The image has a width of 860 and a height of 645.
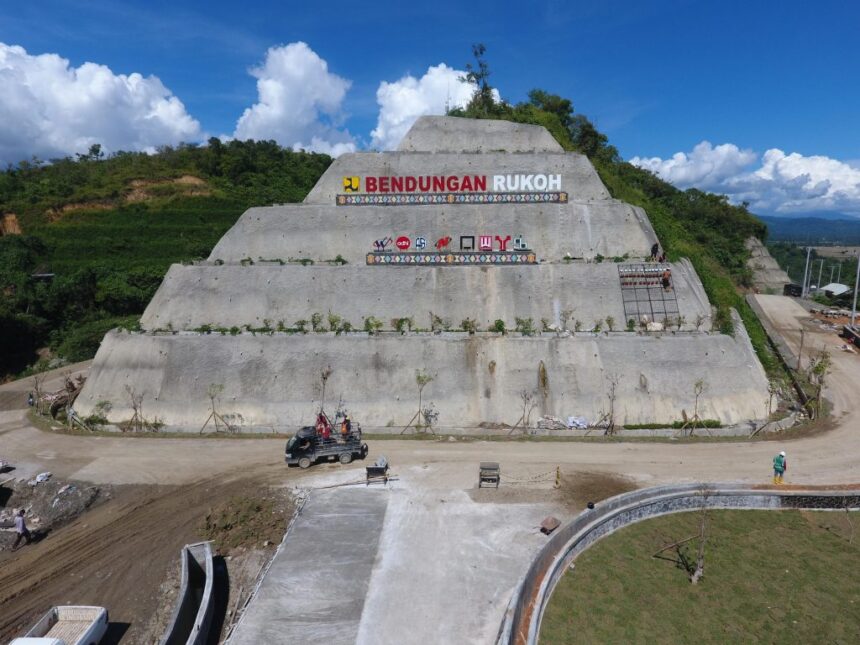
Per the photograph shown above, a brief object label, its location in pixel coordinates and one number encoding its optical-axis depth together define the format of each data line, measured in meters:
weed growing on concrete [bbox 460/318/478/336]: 33.84
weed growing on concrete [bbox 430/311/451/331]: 34.46
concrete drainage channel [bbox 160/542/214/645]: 14.36
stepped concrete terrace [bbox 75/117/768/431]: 30.89
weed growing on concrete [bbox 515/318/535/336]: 32.96
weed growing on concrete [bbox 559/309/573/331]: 34.53
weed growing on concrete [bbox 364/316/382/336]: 33.96
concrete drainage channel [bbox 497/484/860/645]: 14.22
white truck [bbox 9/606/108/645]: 14.57
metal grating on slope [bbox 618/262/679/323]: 34.75
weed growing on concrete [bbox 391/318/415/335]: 34.32
